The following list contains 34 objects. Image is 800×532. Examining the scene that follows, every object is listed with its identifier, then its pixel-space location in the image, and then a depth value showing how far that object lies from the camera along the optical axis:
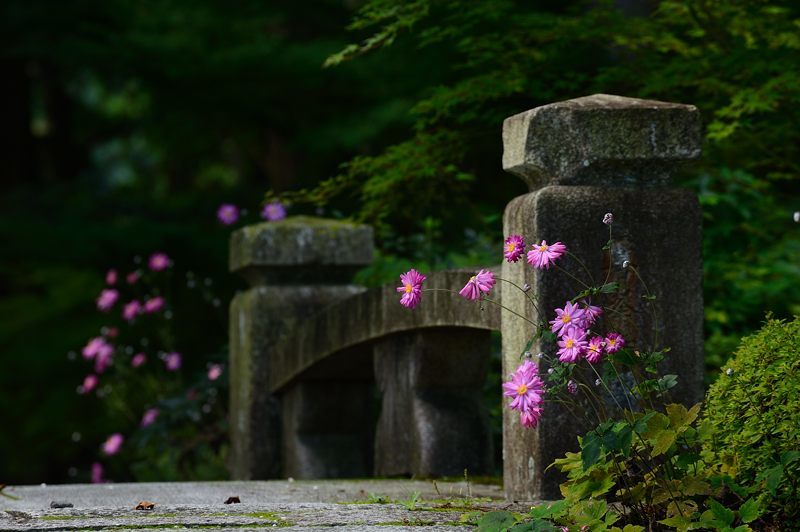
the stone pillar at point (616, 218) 8.48
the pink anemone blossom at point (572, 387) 7.56
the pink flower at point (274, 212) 15.26
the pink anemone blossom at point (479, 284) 7.87
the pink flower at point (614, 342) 7.60
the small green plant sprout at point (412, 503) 7.80
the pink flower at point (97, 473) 18.36
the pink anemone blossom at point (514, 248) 7.87
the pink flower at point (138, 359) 17.73
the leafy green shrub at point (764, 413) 6.87
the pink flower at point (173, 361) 17.50
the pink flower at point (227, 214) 16.61
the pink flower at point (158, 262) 18.06
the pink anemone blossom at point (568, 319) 7.50
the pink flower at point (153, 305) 17.84
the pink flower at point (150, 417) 16.89
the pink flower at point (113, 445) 17.94
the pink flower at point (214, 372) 16.83
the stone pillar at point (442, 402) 11.58
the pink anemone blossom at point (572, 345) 7.35
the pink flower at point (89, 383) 18.51
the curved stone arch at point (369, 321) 10.16
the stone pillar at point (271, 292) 14.22
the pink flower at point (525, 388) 7.31
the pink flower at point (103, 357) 18.25
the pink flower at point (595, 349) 7.46
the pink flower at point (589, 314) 7.56
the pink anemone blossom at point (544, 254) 7.72
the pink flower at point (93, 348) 18.37
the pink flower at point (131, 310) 18.08
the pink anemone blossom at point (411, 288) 8.05
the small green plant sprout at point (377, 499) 8.42
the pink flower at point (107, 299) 18.72
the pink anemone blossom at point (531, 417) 7.40
